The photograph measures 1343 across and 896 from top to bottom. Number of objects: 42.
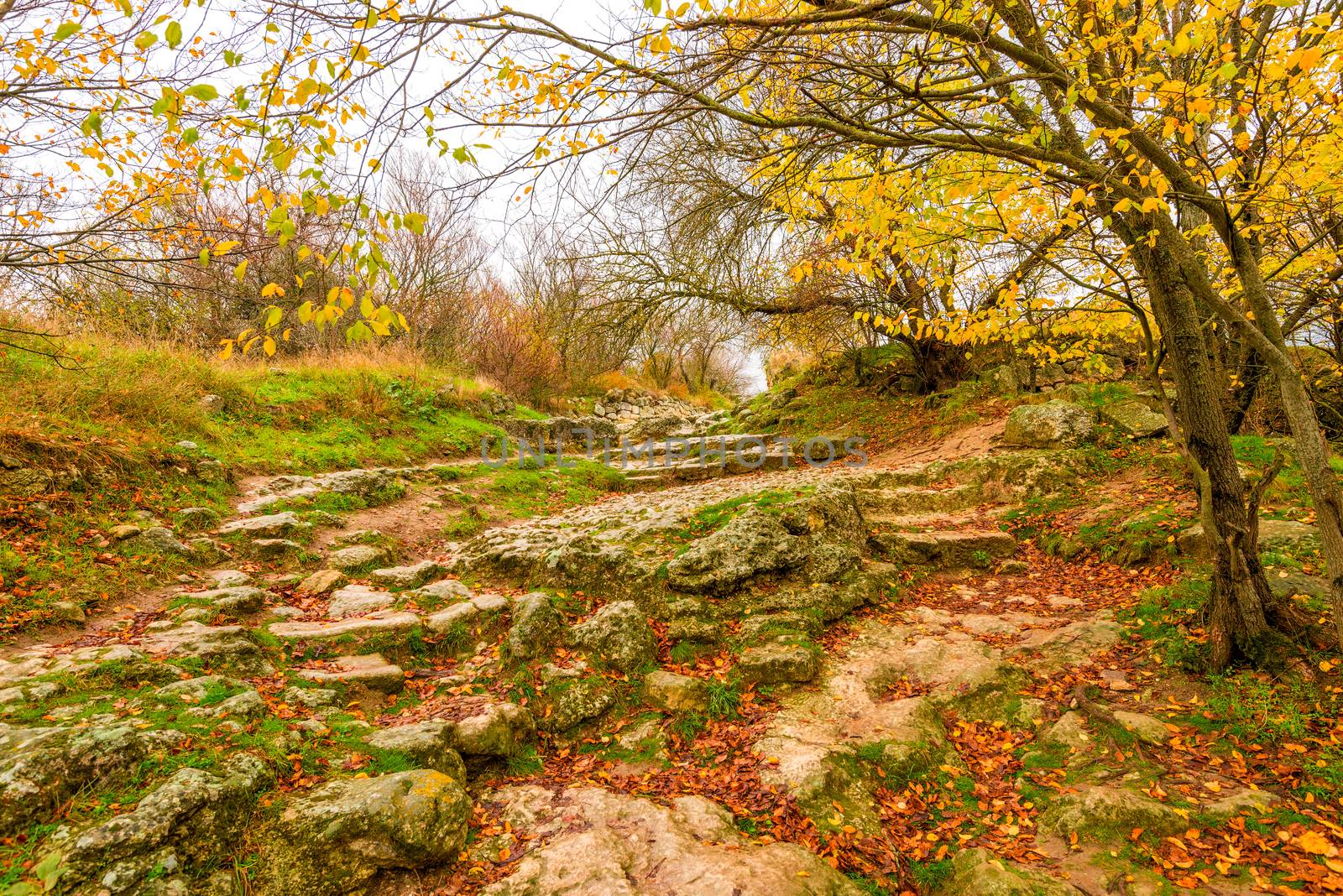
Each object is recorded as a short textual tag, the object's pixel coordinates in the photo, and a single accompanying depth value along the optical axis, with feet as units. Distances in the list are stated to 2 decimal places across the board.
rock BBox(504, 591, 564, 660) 14.46
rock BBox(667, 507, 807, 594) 17.49
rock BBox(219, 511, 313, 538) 19.27
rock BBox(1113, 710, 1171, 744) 11.11
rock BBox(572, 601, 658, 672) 14.62
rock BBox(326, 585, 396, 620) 15.96
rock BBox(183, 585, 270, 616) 14.58
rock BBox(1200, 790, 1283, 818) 9.07
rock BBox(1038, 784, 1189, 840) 9.23
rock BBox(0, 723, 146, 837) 7.41
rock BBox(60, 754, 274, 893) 7.05
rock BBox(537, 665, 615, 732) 12.91
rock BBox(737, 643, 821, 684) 14.38
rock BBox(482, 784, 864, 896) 8.54
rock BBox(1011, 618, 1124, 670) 14.21
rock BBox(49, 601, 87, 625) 12.82
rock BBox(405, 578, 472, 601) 16.97
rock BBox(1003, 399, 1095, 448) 26.48
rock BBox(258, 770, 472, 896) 8.13
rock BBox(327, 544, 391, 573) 18.95
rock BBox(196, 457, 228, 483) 21.40
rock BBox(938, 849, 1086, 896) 8.32
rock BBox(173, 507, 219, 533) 18.39
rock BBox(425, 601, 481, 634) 15.34
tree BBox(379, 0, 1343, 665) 8.84
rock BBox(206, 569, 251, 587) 16.14
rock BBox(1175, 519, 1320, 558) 15.42
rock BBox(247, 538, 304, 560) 18.56
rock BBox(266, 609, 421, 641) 14.07
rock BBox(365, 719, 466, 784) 10.41
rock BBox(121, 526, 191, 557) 16.10
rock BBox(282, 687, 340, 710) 11.48
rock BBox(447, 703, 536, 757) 11.25
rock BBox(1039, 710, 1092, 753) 11.44
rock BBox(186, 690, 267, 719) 9.96
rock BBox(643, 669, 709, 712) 13.53
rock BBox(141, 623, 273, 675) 11.96
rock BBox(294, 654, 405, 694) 12.61
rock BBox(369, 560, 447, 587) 18.06
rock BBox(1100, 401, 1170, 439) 25.22
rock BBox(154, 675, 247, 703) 10.28
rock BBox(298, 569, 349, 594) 17.02
